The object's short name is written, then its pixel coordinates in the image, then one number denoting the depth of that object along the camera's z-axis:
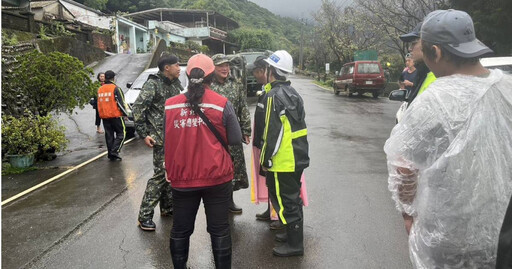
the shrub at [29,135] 6.78
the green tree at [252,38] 50.97
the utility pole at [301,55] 51.50
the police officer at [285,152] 3.36
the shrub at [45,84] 7.26
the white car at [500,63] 5.55
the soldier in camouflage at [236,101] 4.42
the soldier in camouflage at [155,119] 4.16
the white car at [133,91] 9.75
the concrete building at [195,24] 42.41
